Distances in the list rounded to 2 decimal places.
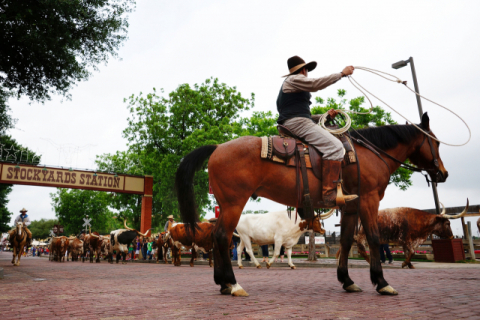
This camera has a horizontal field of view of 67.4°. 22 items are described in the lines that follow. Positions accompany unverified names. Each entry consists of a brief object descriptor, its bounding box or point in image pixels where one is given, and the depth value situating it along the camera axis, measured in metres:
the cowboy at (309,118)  5.81
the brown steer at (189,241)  17.86
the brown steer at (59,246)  26.02
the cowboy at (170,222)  20.44
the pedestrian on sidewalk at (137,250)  29.58
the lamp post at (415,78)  14.94
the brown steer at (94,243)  24.12
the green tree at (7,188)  42.64
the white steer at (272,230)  14.63
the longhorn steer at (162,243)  20.83
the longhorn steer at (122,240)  22.70
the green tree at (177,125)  31.20
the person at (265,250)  18.21
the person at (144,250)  28.62
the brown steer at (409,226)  13.21
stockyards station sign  27.05
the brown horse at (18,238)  17.23
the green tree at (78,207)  61.88
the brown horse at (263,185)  5.66
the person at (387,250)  14.88
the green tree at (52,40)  10.71
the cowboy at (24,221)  17.62
